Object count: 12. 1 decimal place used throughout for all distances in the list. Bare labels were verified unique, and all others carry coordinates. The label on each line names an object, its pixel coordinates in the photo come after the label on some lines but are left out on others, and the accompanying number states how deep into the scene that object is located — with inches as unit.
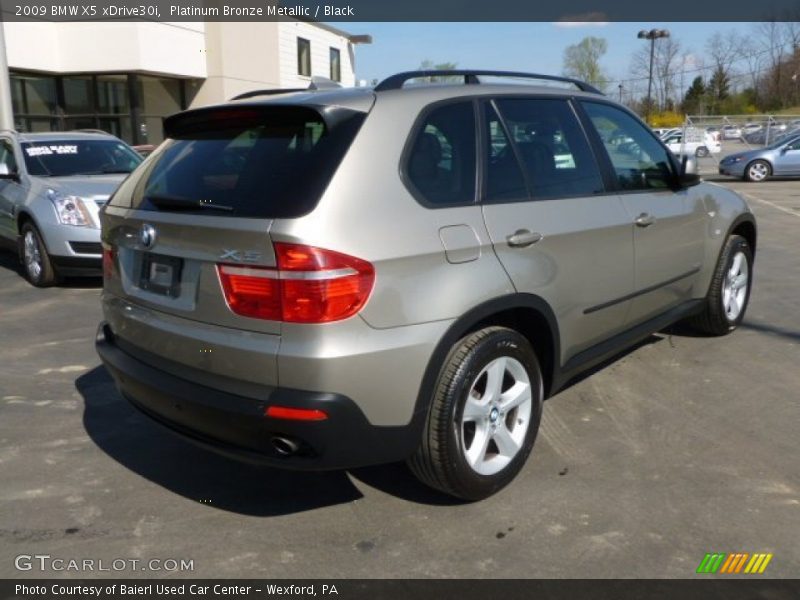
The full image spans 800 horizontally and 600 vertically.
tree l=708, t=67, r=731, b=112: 2928.2
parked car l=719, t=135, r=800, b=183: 799.7
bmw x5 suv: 104.7
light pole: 1888.5
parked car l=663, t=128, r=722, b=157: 1133.1
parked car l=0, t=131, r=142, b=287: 295.9
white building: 864.9
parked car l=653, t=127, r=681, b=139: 1307.1
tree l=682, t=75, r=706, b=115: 2748.5
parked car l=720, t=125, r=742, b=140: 1278.3
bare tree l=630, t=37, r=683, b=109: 2773.1
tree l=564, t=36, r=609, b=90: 2509.8
